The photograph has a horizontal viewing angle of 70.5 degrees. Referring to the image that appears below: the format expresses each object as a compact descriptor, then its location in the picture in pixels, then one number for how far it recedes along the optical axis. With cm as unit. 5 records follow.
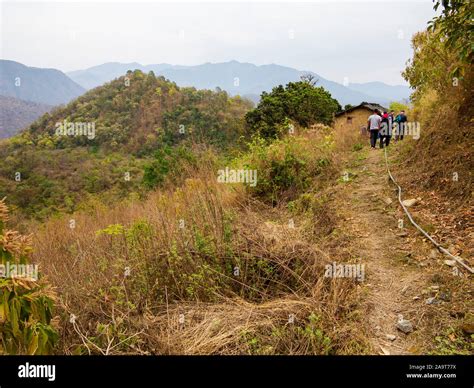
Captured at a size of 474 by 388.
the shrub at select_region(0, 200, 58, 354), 151
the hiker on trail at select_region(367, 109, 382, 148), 944
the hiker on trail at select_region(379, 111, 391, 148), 933
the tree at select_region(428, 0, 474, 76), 335
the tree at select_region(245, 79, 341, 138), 2072
